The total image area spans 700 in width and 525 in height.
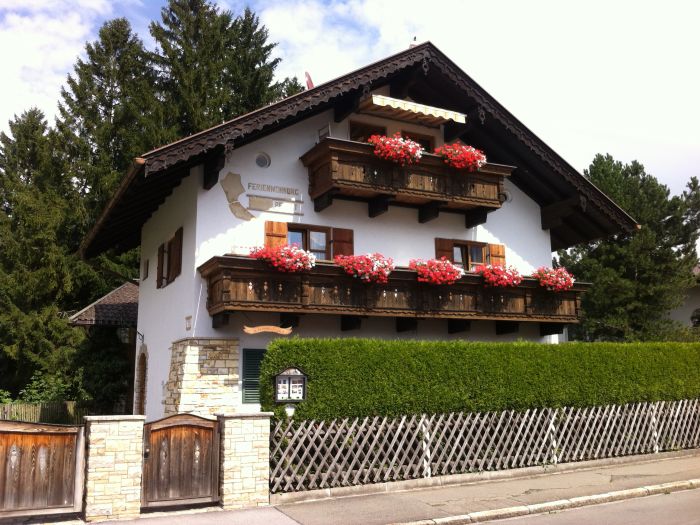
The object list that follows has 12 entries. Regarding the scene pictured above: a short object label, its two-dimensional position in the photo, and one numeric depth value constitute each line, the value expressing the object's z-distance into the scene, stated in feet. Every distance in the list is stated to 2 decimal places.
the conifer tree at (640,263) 82.17
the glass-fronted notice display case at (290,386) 36.19
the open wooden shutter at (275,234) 50.06
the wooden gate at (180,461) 31.71
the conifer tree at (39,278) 89.25
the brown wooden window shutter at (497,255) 59.67
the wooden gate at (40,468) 28.66
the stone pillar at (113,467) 30.14
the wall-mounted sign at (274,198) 50.47
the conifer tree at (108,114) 102.63
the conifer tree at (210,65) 107.86
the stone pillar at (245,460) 33.19
